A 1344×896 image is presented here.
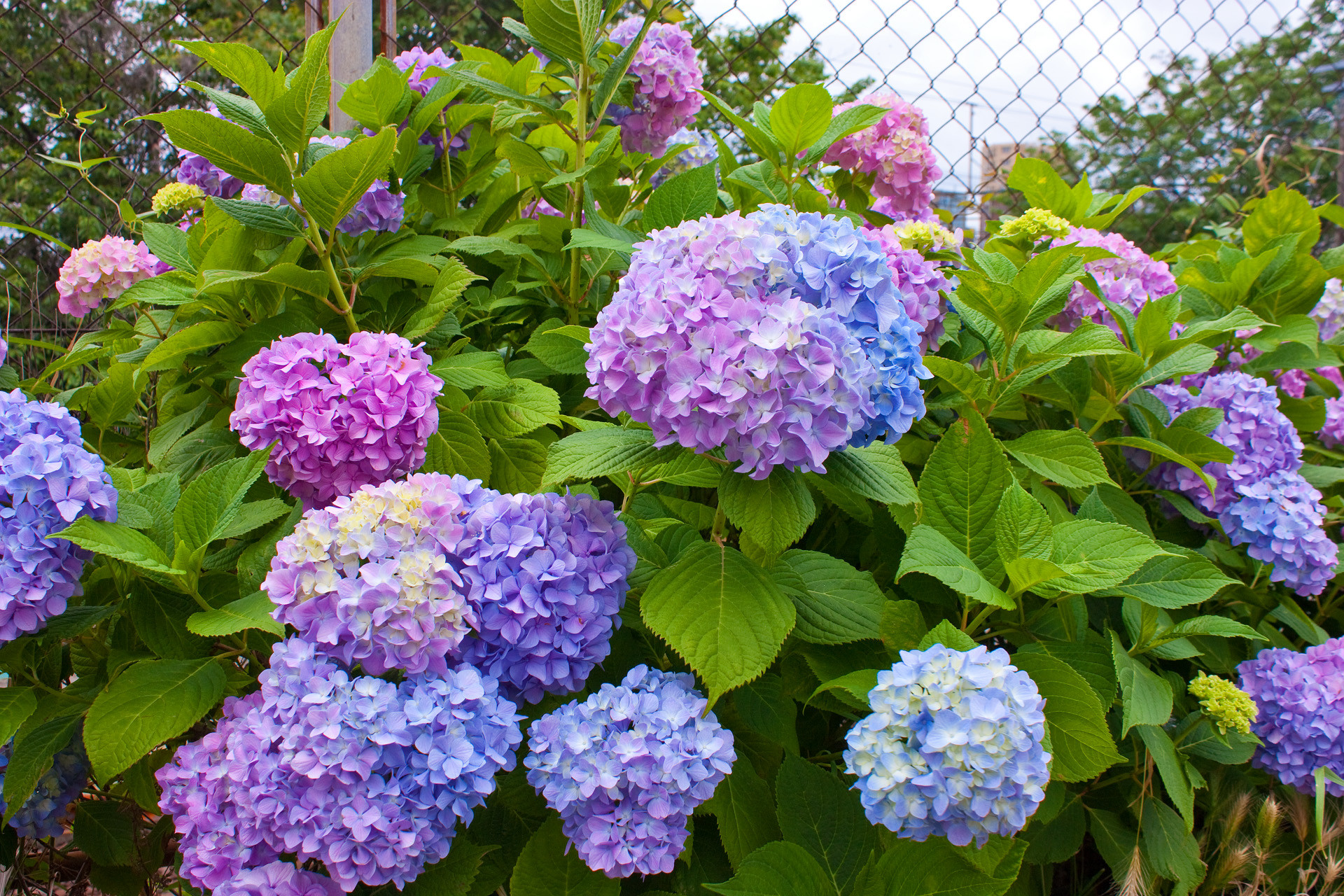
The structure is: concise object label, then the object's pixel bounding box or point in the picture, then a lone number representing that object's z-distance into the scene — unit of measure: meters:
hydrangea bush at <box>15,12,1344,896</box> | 0.86
